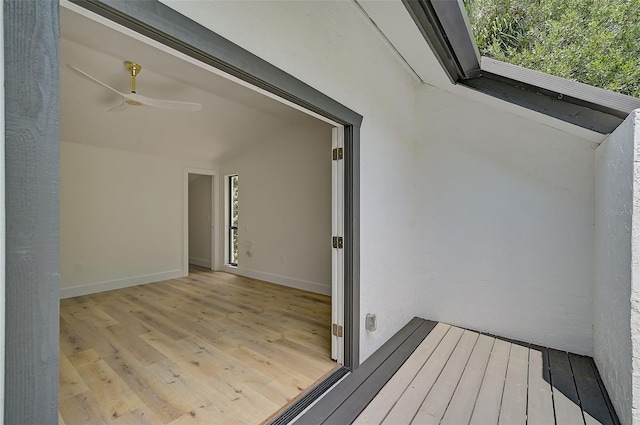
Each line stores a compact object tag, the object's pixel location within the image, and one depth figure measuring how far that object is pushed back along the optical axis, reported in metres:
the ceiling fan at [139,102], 2.58
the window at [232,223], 5.93
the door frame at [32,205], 0.75
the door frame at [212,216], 5.32
